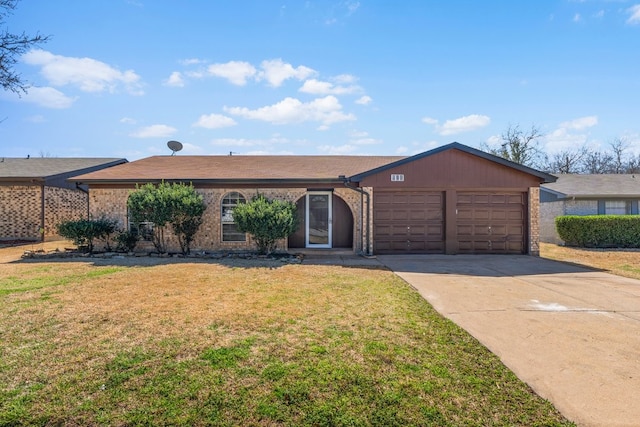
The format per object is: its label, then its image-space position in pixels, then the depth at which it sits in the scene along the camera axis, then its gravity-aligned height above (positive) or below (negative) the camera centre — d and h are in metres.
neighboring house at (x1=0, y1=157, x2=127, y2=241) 14.66 +0.79
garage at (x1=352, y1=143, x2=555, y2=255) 11.33 +0.40
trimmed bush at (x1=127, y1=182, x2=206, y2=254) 10.47 +0.36
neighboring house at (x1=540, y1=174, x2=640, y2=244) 15.64 +0.76
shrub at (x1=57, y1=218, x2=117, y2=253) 10.77 -0.35
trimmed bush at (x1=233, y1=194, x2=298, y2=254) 10.31 -0.04
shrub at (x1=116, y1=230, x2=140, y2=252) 11.20 -0.71
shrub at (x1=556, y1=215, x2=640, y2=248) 14.10 -0.64
